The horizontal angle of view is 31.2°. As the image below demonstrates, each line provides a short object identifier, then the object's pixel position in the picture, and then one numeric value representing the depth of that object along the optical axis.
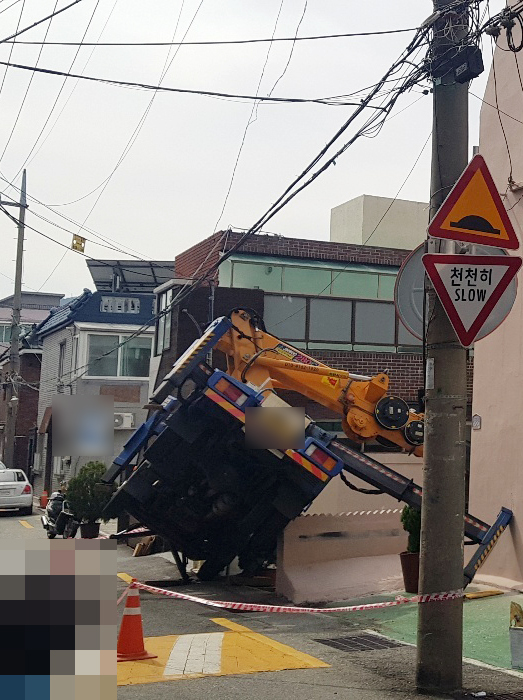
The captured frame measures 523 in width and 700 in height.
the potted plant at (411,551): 12.22
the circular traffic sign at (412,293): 7.96
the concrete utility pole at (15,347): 34.53
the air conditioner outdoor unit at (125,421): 19.56
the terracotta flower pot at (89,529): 17.29
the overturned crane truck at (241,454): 12.60
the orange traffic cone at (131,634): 8.27
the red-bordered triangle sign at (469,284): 6.98
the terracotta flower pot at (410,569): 12.19
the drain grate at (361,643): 9.30
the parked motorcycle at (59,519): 17.52
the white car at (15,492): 29.83
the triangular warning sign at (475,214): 7.05
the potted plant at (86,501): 17.39
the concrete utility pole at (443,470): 7.13
